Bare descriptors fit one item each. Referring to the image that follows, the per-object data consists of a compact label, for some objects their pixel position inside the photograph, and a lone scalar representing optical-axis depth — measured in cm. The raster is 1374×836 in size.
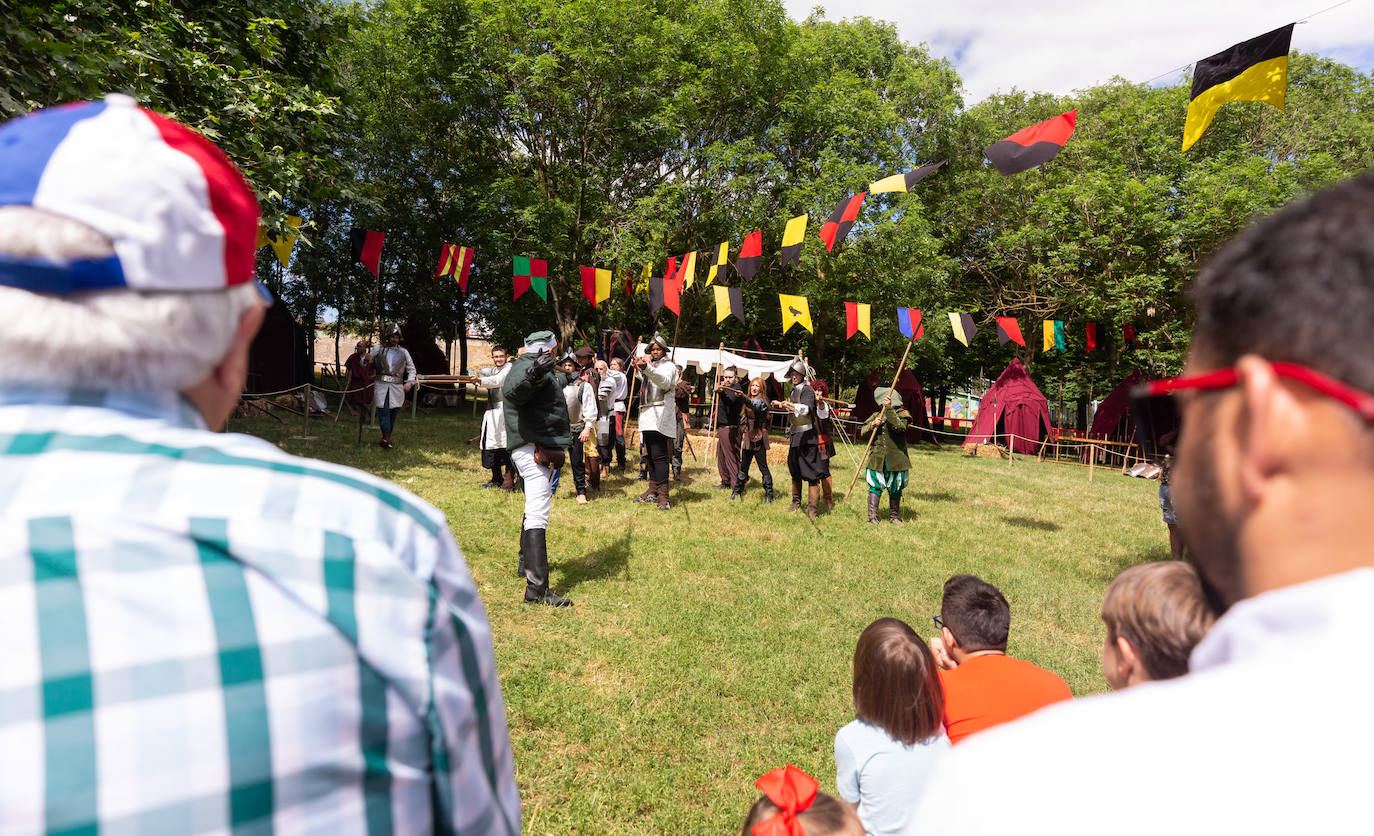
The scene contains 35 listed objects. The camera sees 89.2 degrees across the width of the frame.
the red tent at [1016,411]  2111
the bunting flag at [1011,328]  1361
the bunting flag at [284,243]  822
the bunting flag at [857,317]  1308
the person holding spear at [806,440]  853
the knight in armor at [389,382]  1112
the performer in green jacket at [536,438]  515
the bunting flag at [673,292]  1240
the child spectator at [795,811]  176
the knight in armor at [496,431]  777
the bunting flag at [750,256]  1069
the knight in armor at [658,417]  870
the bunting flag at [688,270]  1211
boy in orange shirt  230
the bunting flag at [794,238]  970
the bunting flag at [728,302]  1259
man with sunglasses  49
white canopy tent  1688
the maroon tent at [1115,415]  2025
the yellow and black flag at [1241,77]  505
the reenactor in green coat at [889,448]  821
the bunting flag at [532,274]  1344
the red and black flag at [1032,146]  613
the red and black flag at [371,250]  1246
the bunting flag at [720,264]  1182
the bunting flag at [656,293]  1279
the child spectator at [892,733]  219
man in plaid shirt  64
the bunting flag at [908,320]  1076
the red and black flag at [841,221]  843
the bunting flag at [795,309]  1155
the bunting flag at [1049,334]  1784
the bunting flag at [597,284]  1325
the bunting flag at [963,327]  1271
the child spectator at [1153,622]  154
